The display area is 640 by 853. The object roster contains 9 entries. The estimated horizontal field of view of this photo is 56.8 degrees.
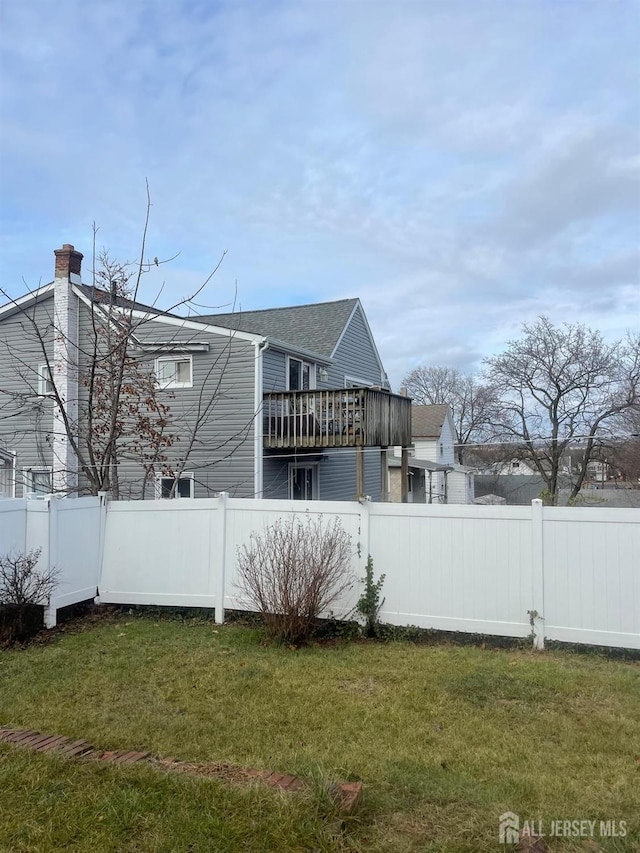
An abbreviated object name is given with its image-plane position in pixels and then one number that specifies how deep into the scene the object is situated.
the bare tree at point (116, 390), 9.48
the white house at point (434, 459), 29.49
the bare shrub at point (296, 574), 5.98
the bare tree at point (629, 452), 24.62
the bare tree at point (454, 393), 43.16
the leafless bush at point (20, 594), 6.15
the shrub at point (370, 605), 6.25
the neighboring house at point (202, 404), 14.24
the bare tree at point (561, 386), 25.62
